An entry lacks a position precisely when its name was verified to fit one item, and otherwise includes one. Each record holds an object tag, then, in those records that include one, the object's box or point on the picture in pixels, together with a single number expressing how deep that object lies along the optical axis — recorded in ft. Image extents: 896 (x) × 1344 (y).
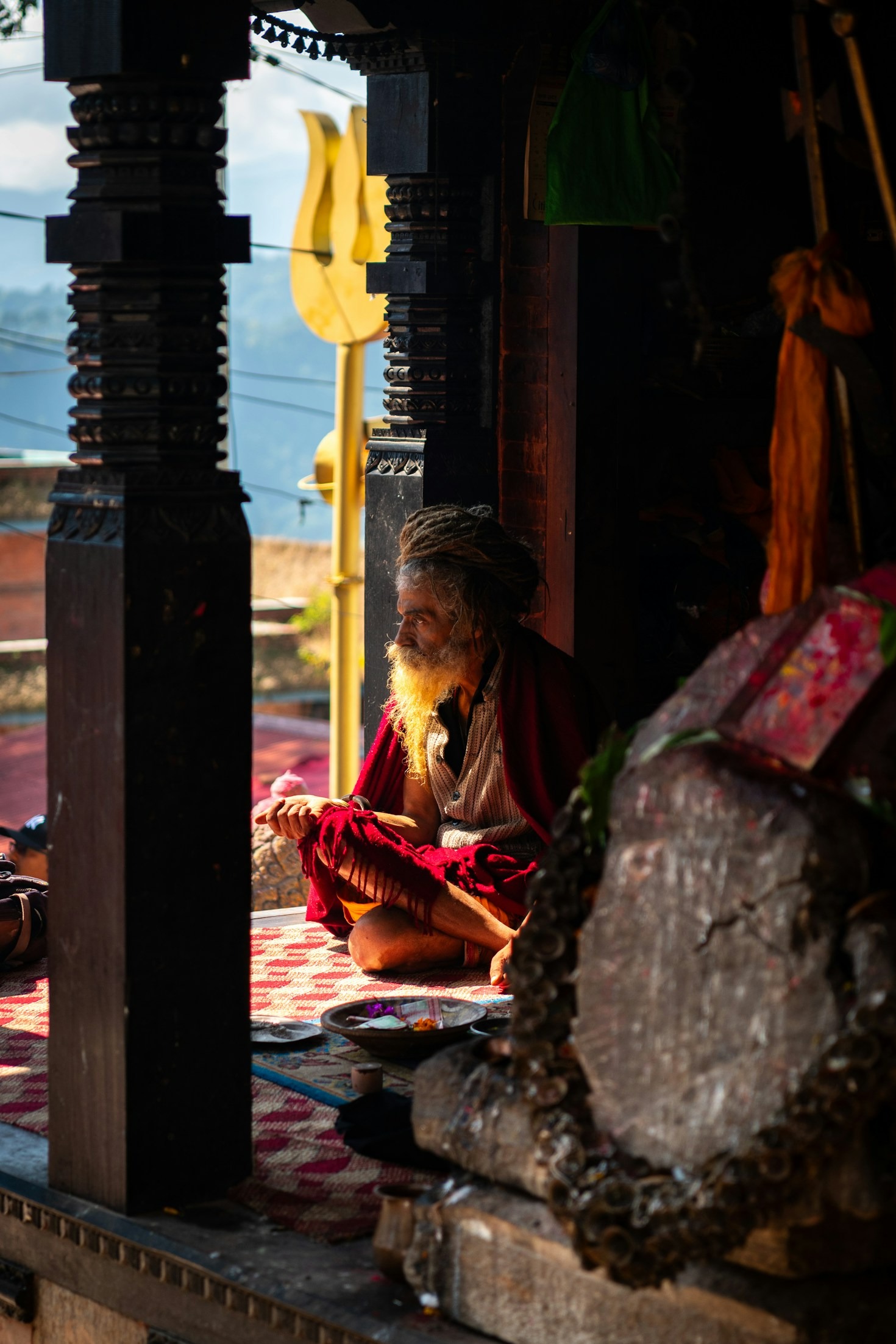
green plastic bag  37.78
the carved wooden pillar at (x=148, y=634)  24.20
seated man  36.88
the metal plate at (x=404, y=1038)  30.86
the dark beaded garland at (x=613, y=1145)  18.19
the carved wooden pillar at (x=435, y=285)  40.52
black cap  47.75
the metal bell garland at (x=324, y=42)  39.93
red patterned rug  25.29
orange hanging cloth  21.33
